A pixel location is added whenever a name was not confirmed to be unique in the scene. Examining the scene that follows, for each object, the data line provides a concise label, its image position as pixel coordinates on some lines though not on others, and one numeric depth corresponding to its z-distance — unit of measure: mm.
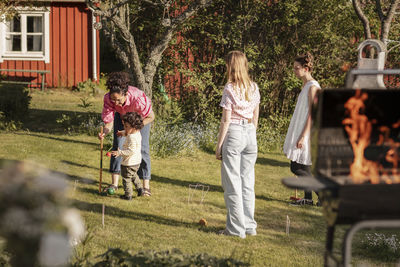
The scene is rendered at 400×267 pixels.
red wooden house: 19047
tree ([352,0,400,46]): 10364
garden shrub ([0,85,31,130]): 11812
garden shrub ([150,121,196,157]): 9859
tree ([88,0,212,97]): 9648
